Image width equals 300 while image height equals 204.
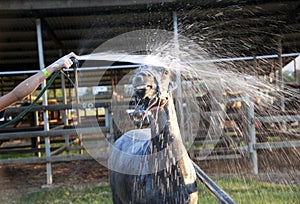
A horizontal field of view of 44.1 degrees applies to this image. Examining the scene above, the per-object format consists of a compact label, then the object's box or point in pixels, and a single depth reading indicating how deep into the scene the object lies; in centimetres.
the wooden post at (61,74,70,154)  848
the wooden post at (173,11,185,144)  584
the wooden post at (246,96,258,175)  616
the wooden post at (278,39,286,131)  781
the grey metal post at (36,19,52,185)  613
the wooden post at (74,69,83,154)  805
